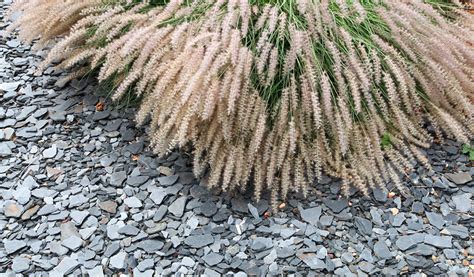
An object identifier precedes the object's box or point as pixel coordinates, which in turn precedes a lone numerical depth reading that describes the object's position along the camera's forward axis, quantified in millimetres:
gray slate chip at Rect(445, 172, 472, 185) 2725
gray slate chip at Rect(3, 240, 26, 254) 2420
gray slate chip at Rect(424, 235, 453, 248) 2461
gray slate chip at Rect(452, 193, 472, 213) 2623
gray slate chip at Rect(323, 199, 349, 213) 2586
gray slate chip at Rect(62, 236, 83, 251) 2431
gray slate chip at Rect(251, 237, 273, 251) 2432
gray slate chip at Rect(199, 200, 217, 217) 2566
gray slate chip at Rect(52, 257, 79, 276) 2342
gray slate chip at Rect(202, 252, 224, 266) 2385
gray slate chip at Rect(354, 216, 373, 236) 2504
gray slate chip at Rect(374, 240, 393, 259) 2412
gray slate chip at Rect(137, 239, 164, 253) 2428
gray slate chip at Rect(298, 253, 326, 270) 2363
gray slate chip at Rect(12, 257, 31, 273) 2355
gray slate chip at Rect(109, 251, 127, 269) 2367
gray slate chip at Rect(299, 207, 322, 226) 2537
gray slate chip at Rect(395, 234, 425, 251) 2449
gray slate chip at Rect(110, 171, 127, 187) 2686
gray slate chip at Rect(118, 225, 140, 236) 2486
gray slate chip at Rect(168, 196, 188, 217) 2563
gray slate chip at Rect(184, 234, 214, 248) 2447
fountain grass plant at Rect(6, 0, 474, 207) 2504
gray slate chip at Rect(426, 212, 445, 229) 2543
